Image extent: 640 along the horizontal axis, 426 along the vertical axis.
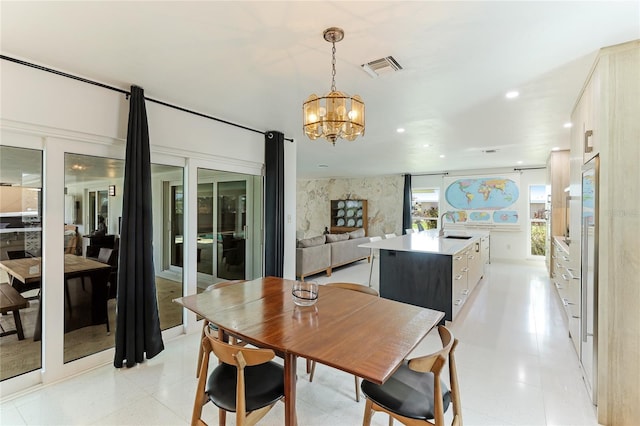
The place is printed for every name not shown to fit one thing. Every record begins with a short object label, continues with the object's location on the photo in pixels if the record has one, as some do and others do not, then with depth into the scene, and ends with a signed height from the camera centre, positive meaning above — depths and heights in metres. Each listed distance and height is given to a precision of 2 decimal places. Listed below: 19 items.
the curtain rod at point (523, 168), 7.50 +1.08
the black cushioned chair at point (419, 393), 1.35 -0.92
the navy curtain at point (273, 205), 4.15 +0.08
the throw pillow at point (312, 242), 5.64 -0.58
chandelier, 1.94 +0.62
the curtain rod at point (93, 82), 2.20 +1.08
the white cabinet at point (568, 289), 2.77 -0.85
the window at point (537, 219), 7.68 -0.19
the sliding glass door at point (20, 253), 2.34 -0.33
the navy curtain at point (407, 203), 9.03 +0.25
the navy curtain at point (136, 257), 2.64 -0.40
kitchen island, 3.62 -0.77
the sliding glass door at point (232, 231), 3.99 -0.28
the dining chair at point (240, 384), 1.41 -0.92
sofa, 5.52 -0.83
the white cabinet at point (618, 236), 1.93 -0.16
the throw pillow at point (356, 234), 7.14 -0.56
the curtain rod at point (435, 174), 8.66 +1.10
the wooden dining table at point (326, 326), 1.36 -0.64
